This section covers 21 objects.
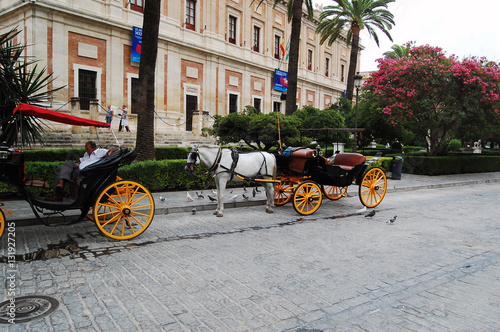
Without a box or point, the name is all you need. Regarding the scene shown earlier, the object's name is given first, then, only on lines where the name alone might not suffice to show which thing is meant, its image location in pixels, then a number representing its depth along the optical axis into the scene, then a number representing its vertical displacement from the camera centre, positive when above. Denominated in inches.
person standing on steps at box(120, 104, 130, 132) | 823.7 +47.5
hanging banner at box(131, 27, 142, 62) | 911.0 +256.9
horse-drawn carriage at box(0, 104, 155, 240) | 202.1 -29.4
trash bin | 658.5 -41.1
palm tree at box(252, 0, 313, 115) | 697.6 +177.2
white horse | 304.2 -20.6
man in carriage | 221.5 -22.7
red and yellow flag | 1321.0 +369.2
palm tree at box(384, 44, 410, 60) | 1807.3 +526.7
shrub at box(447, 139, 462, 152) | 1473.9 +19.2
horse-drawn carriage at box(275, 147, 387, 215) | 325.7 -29.3
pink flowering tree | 655.8 +117.1
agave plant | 306.5 +36.1
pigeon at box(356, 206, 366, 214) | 343.9 -63.6
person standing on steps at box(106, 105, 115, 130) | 785.7 +55.9
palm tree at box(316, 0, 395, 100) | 1189.7 +471.4
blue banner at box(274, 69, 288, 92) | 1395.2 +265.3
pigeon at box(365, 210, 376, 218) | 319.9 -61.8
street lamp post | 675.4 +132.2
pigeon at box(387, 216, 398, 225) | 290.8 -61.3
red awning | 212.7 +14.4
